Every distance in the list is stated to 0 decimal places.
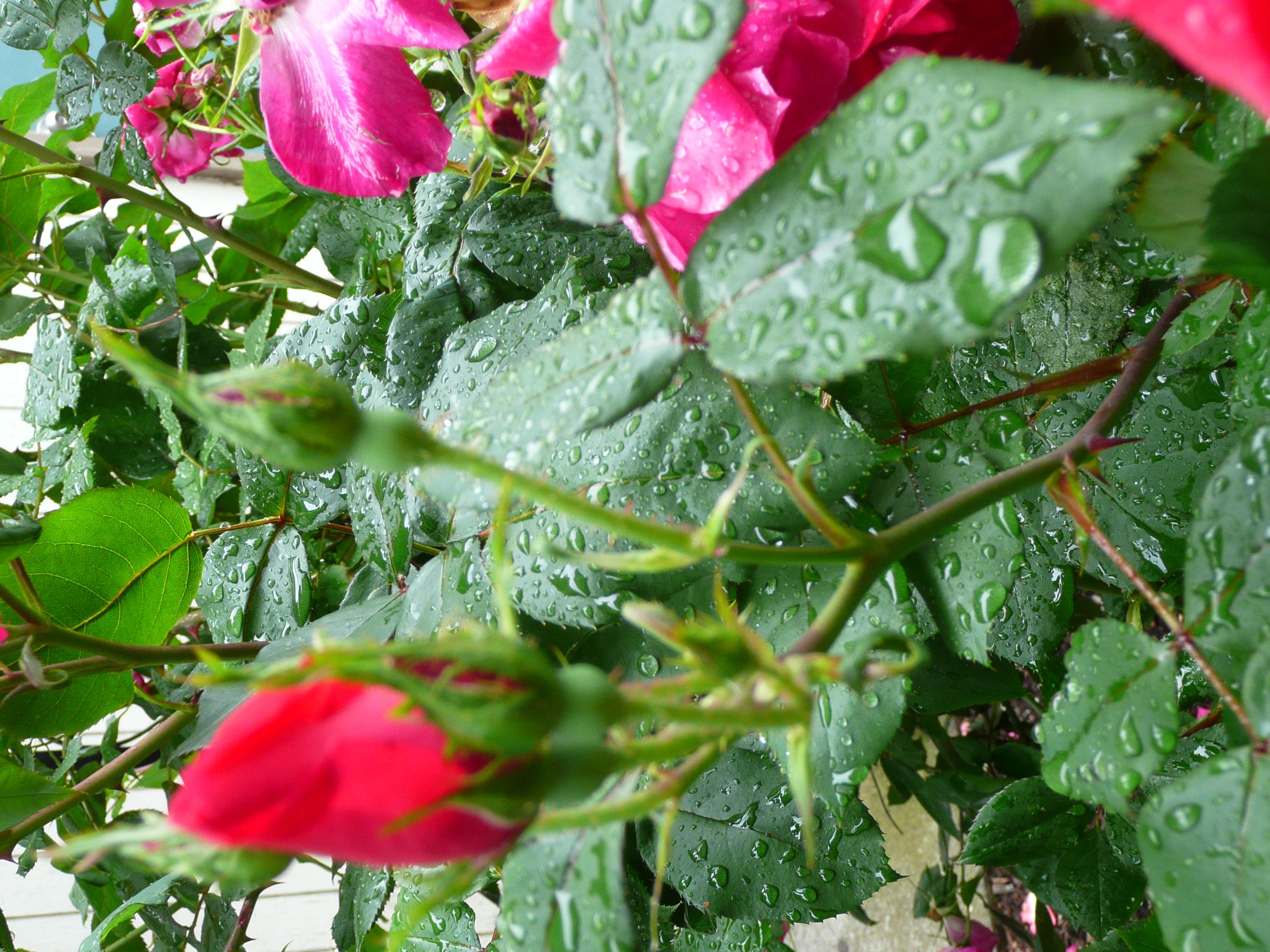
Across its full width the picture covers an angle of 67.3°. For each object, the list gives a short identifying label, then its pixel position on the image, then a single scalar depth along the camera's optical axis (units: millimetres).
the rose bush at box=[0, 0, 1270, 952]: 140
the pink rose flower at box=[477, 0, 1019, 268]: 224
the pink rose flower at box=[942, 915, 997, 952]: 808
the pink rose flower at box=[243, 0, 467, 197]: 365
